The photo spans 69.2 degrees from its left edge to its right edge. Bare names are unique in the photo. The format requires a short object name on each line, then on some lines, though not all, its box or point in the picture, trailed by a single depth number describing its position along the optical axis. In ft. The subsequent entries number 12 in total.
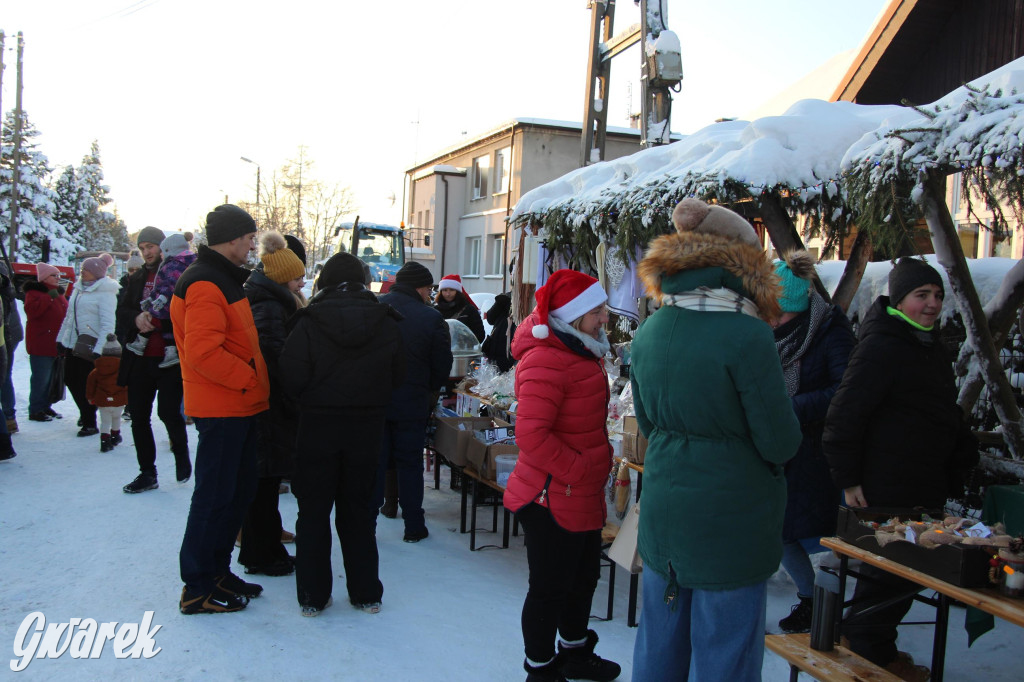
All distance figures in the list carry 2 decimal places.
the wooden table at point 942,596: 7.88
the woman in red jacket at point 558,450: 10.47
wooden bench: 9.49
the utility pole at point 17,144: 77.82
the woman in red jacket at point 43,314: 27.63
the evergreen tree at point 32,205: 133.18
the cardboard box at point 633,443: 14.24
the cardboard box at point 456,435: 18.24
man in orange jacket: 12.36
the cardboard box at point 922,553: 8.34
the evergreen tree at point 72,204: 163.84
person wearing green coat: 7.53
